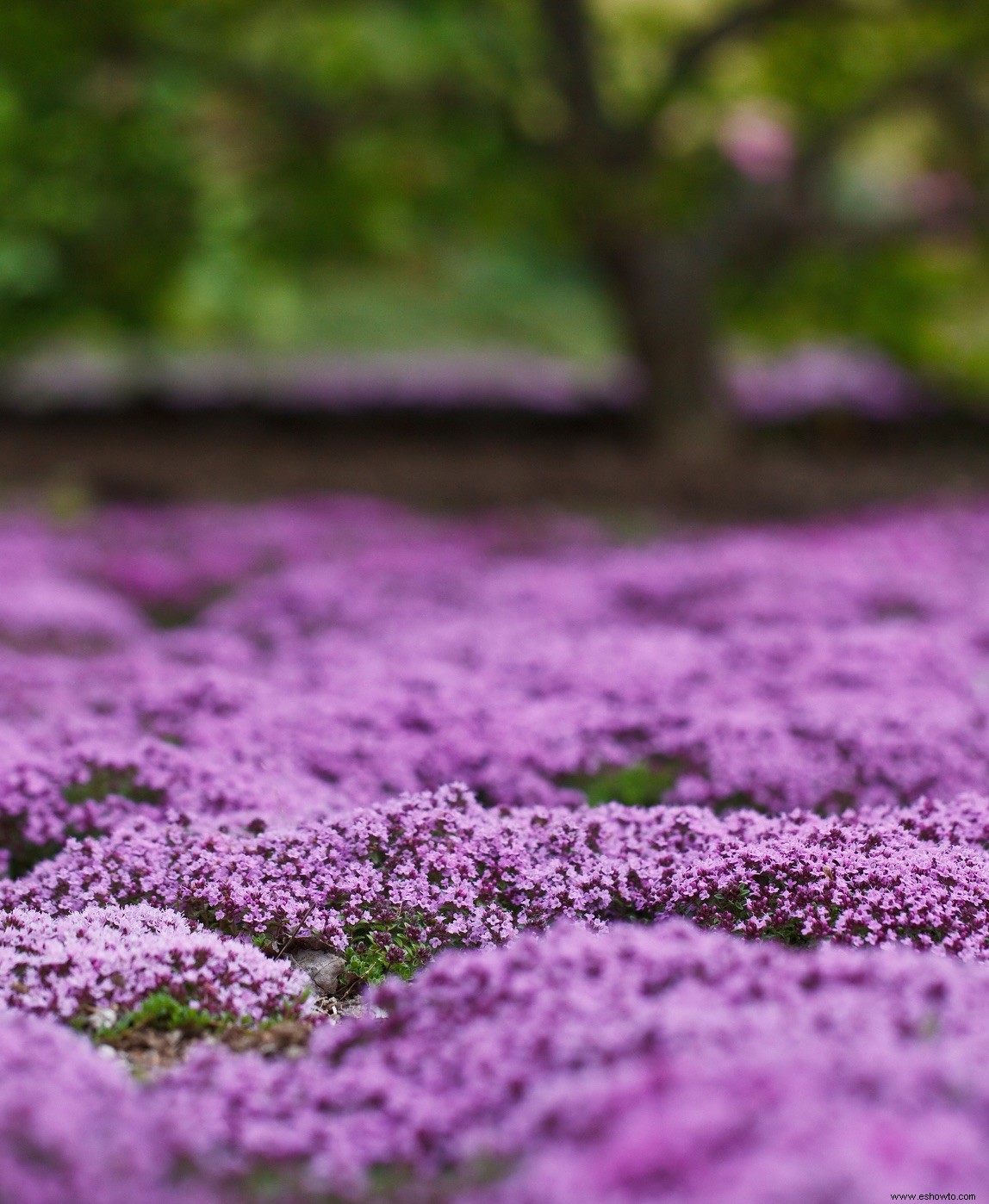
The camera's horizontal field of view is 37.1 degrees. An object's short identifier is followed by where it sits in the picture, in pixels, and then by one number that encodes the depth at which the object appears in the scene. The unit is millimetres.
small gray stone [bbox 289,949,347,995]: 4848
